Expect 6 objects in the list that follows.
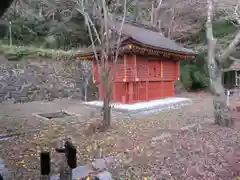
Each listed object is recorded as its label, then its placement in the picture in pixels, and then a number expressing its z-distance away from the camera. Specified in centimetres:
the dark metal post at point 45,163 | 203
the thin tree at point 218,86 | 641
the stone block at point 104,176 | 294
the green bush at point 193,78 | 1869
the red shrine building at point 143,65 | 1024
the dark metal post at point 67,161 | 214
